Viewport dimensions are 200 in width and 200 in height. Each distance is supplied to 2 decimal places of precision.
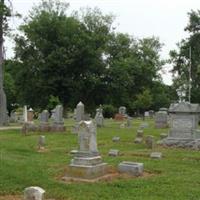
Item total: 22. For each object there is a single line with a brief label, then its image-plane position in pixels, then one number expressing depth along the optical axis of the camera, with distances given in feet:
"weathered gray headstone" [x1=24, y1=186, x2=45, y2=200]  24.62
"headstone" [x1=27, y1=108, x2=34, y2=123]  127.54
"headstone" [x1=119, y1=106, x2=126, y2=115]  171.20
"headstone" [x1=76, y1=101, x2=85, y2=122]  102.89
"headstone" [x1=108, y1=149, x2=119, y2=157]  55.01
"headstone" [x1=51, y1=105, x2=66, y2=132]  98.48
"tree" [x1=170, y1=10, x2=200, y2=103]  172.55
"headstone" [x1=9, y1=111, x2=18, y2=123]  157.93
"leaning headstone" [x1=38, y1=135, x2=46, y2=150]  63.62
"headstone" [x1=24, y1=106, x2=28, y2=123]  118.44
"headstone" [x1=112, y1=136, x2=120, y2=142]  73.80
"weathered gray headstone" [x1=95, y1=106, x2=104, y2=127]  118.32
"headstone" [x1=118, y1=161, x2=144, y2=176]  41.09
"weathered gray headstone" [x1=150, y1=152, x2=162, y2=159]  53.18
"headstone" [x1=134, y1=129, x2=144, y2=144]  71.82
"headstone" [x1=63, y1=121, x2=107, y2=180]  39.58
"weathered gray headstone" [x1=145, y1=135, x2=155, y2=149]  65.27
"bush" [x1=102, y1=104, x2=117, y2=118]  212.64
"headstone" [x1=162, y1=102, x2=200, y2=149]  70.23
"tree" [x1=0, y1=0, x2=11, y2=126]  121.08
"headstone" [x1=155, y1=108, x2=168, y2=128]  114.93
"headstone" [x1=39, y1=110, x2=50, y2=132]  97.35
